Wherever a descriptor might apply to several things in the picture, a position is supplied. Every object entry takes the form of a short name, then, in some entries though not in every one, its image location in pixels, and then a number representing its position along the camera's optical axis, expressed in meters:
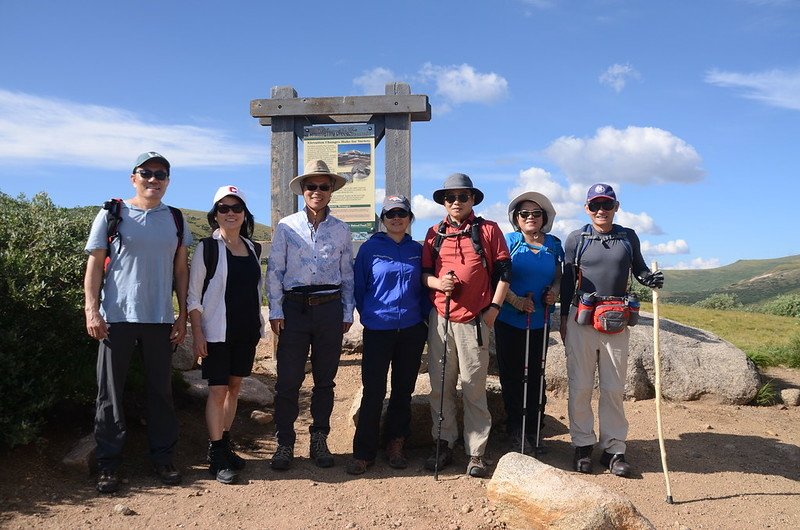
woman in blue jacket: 5.98
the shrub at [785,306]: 26.46
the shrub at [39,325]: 5.79
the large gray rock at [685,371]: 9.14
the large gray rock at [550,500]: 4.70
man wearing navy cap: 6.24
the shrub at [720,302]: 30.20
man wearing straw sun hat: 5.99
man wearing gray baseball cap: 5.39
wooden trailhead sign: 9.26
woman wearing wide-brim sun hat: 6.65
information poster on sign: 9.20
